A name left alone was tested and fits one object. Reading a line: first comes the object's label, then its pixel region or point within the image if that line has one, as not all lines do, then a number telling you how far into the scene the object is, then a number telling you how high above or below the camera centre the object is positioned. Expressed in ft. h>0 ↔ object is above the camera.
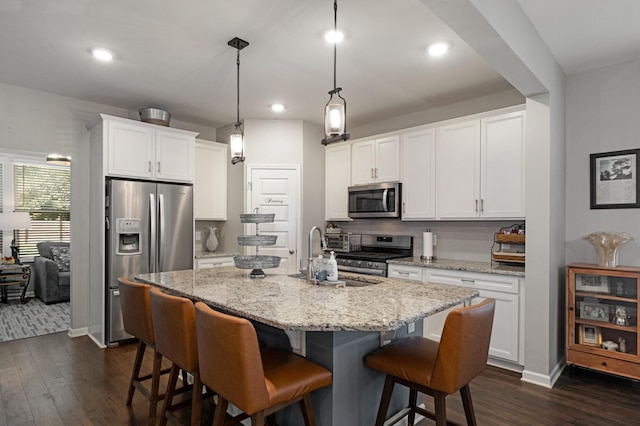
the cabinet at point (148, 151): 12.57 +2.27
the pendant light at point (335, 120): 6.85 +1.75
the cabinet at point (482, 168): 11.09 +1.50
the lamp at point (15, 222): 18.62 -0.49
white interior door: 15.52 +0.54
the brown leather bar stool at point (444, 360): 5.26 -2.34
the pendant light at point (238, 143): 9.35 +1.81
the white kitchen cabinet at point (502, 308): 10.29 -2.65
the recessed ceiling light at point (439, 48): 9.16 +4.25
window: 20.45 +0.65
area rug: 13.76 -4.53
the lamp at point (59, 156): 13.24 +2.08
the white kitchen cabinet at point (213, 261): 14.68 -1.97
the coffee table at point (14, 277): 17.98 -3.22
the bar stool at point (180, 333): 6.00 -2.01
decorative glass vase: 9.50 -0.76
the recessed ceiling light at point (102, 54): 9.68 +4.27
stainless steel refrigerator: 12.46 -0.69
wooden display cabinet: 9.22 -2.71
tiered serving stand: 8.13 -0.67
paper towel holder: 13.08 -1.60
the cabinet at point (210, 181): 15.72 +1.43
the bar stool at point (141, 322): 7.18 -2.26
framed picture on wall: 10.02 +0.98
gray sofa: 18.44 -3.45
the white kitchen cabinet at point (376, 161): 14.14 +2.14
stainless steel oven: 13.34 -1.58
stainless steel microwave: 13.93 +0.54
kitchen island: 5.10 -1.49
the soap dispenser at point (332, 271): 7.89 -1.23
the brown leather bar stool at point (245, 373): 4.74 -2.29
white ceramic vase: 16.25 -1.22
